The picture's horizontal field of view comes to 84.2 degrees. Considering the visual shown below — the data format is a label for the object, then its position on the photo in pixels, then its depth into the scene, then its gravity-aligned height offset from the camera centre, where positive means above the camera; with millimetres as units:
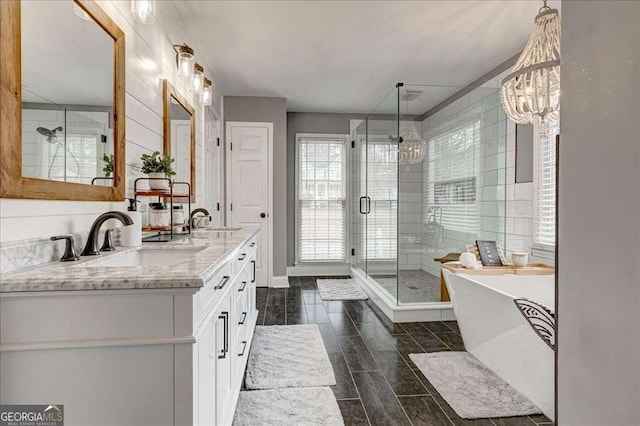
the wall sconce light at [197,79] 2797 +995
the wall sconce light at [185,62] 2449 +998
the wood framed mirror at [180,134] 2424 +534
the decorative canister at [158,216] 2064 -73
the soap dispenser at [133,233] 1625 -137
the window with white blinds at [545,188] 2949 +150
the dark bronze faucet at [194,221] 2870 -143
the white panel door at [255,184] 4660 +265
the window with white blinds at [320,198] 5430 +98
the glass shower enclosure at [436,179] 3607 +273
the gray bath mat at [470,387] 1838 -1059
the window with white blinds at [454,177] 3732 +304
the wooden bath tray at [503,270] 2873 -528
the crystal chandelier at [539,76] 2008 +771
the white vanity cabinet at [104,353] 884 -383
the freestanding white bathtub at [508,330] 1863 -759
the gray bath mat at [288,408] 1743 -1064
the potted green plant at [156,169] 1962 +191
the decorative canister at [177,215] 2335 -78
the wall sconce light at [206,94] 3029 +950
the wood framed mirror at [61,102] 1083 +375
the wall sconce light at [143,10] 1711 +940
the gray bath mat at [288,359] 2123 -1063
